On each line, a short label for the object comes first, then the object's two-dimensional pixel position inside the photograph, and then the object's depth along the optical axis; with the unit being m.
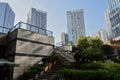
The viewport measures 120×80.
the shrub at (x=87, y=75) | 4.93
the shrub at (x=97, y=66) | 7.17
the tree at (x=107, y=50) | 12.20
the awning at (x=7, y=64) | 7.07
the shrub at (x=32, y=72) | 8.06
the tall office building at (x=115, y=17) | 27.77
